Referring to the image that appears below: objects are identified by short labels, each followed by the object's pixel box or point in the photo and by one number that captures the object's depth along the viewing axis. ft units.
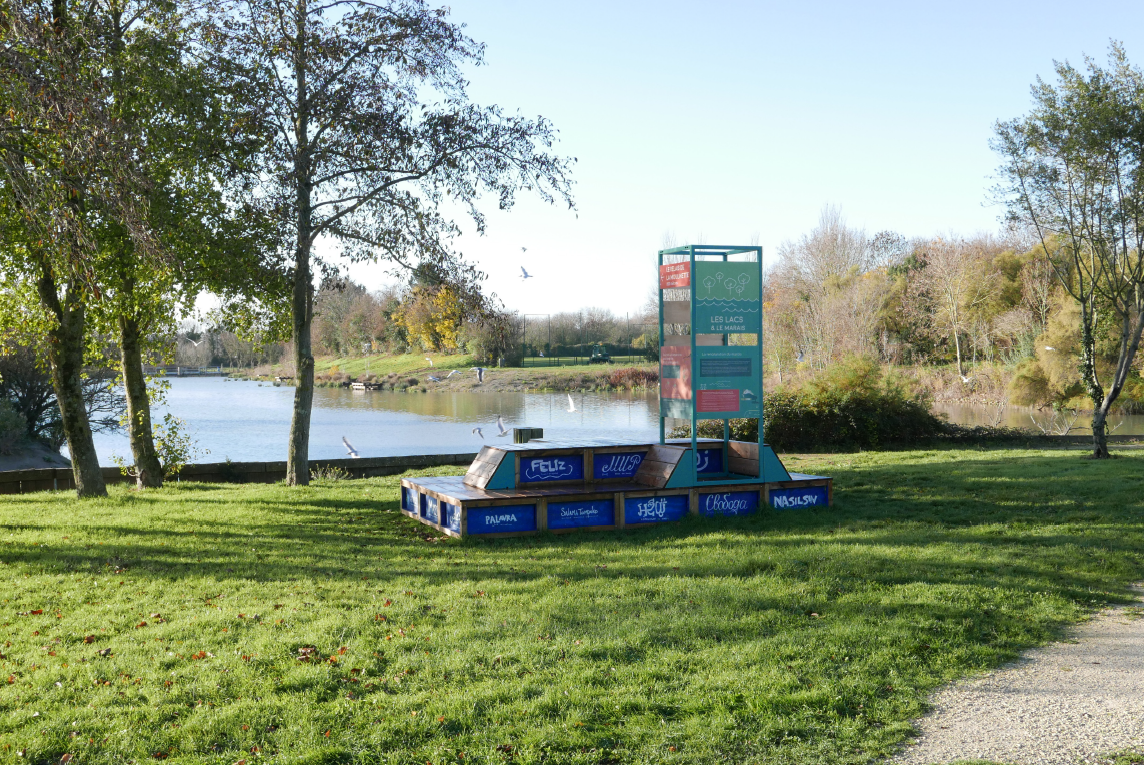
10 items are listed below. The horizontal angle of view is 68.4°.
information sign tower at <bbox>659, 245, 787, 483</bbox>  31.07
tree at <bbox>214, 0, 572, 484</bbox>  39.24
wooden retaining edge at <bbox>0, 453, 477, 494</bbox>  47.06
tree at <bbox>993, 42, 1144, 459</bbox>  46.52
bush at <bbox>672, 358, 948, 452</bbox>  63.72
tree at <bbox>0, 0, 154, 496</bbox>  20.17
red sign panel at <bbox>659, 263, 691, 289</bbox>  30.86
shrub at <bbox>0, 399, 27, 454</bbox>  69.46
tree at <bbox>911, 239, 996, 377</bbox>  134.92
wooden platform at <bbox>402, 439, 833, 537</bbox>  28.55
